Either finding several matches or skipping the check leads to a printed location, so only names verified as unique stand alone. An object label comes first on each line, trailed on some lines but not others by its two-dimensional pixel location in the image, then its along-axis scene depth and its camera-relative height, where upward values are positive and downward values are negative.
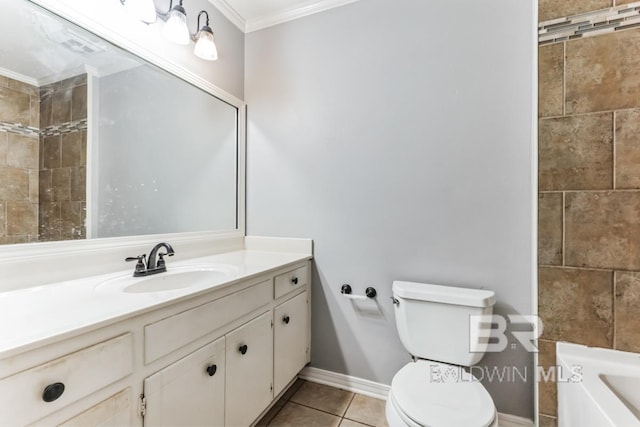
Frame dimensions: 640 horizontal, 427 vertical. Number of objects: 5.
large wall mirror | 1.08 +0.35
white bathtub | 0.86 -0.57
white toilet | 0.99 -0.69
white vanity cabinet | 0.65 -0.48
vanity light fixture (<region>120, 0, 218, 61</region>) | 1.30 +0.96
